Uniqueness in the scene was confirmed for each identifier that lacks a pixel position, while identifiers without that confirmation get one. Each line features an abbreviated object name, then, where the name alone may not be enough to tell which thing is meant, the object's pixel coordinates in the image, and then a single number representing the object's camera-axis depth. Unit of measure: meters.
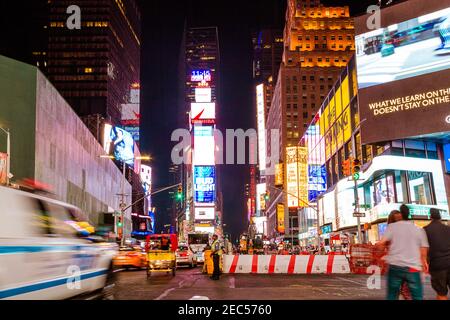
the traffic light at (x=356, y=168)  29.19
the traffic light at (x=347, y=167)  31.02
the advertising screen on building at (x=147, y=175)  177.12
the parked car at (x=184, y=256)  35.88
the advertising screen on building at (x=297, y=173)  94.59
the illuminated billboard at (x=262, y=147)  182.75
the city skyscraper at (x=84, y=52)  156.62
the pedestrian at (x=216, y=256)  21.00
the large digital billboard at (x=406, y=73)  53.00
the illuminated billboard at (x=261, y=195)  183.30
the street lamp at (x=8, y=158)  31.40
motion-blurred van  8.50
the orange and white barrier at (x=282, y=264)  27.05
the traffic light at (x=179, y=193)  42.94
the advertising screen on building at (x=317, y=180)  84.38
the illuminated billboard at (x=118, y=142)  88.69
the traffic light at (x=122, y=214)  43.58
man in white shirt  8.01
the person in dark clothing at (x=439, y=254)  9.96
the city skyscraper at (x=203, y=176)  184.00
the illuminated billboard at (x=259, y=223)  180.88
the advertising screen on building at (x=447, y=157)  56.53
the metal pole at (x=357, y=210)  33.97
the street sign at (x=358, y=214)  32.59
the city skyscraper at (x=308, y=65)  136.50
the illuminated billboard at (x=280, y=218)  125.00
